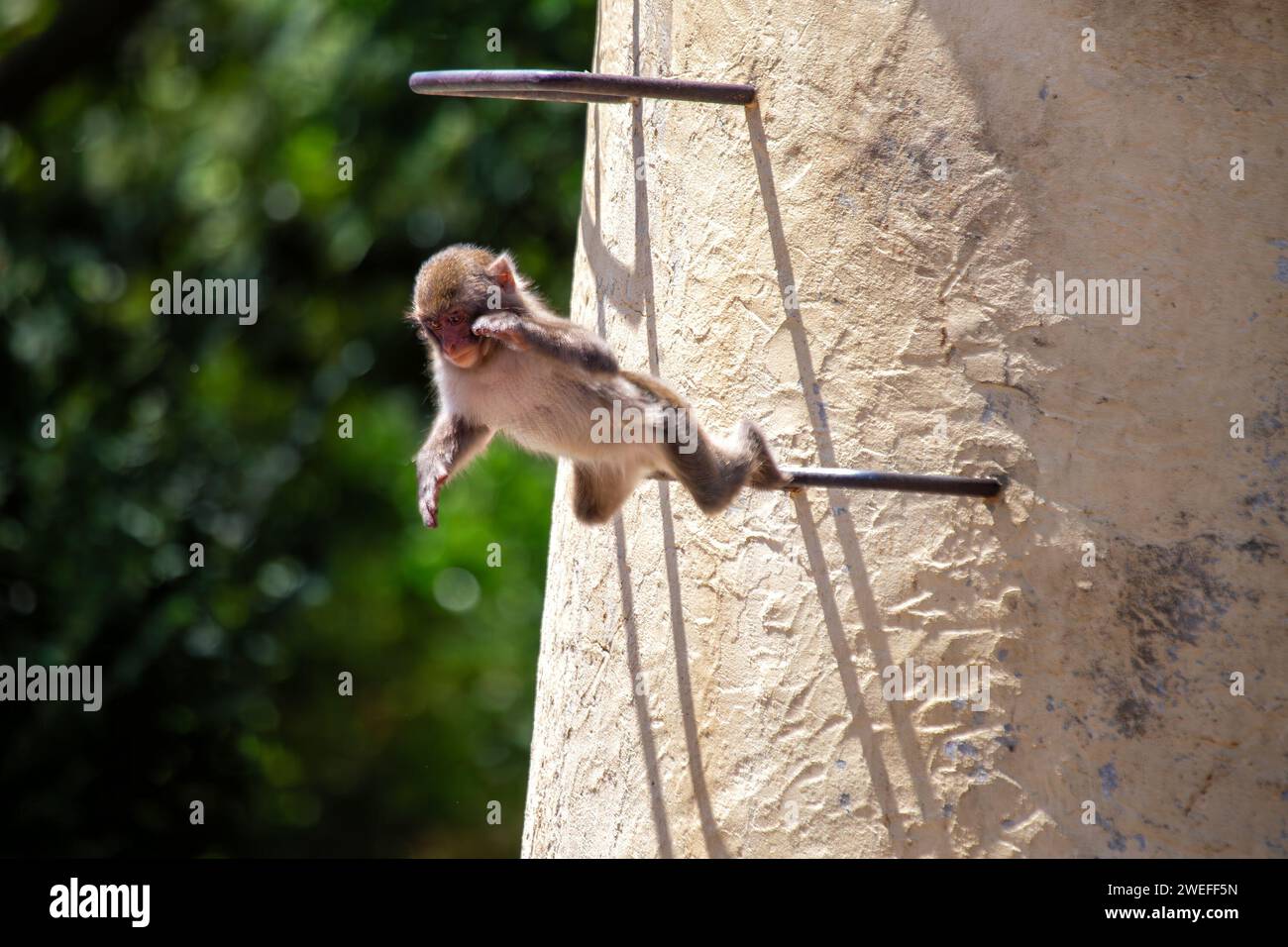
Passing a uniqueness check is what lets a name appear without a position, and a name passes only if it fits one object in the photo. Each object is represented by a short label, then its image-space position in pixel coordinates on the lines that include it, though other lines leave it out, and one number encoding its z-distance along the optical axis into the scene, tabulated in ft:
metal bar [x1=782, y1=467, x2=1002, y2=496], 12.95
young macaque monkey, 13.73
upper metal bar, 13.41
